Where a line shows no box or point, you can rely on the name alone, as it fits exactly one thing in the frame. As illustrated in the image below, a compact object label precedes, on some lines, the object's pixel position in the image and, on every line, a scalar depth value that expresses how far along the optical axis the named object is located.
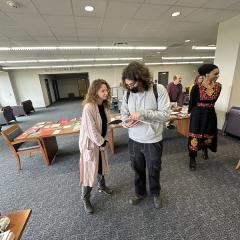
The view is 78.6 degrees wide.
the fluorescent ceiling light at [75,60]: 7.40
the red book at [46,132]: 2.66
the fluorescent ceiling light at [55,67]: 9.66
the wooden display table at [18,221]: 0.85
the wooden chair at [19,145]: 2.54
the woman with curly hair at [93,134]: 1.50
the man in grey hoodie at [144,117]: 1.26
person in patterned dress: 2.02
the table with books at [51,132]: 2.65
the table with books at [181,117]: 3.14
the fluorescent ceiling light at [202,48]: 6.55
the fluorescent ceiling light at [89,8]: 2.79
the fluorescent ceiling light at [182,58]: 9.34
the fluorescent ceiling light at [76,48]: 5.14
